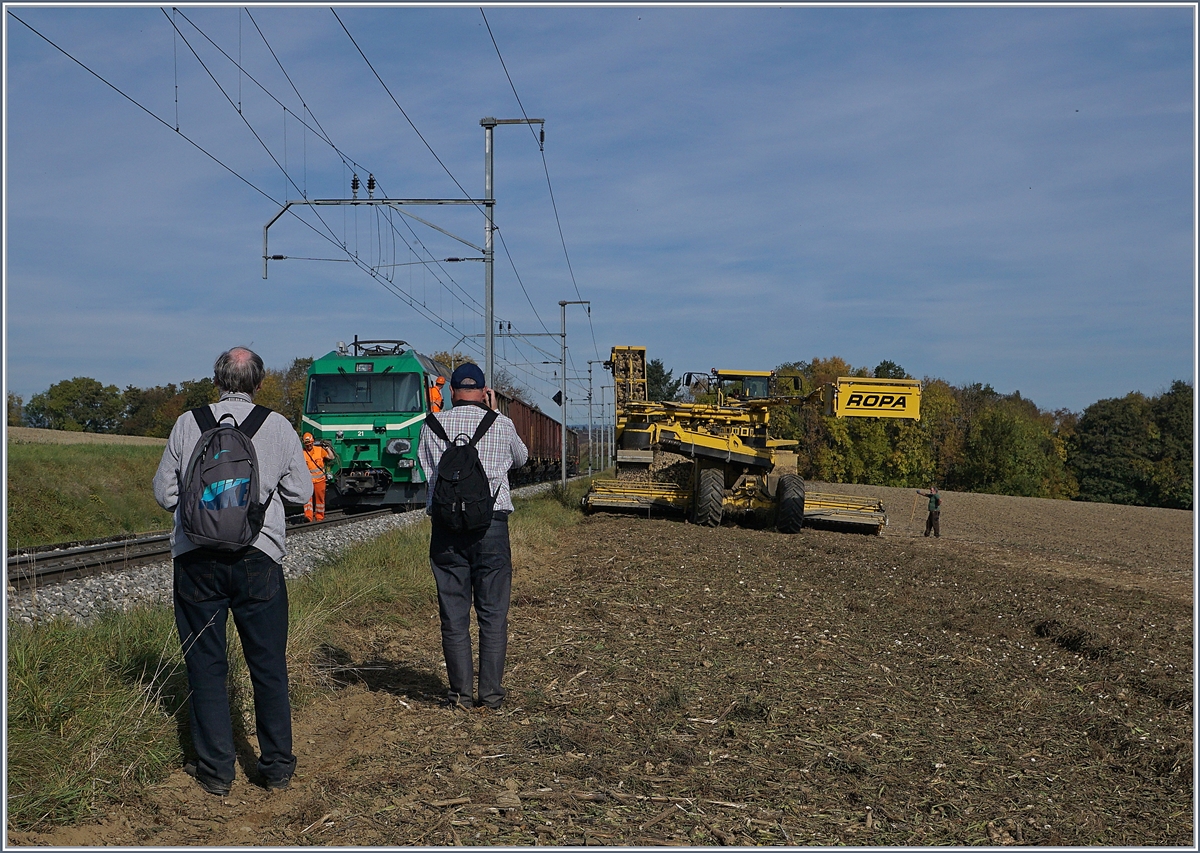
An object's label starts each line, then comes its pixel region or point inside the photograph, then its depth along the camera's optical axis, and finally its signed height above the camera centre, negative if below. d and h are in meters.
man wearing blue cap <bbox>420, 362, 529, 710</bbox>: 5.55 -0.70
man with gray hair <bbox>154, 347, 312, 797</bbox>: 4.10 -0.65
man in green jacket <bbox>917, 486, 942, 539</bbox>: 24.04 -1.54
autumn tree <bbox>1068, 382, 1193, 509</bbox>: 75.38 -0.10
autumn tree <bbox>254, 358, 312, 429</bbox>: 37.31 +3.45
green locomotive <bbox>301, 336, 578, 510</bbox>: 20.55 +0.44
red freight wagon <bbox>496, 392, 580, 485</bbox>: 37.81 +0.20
